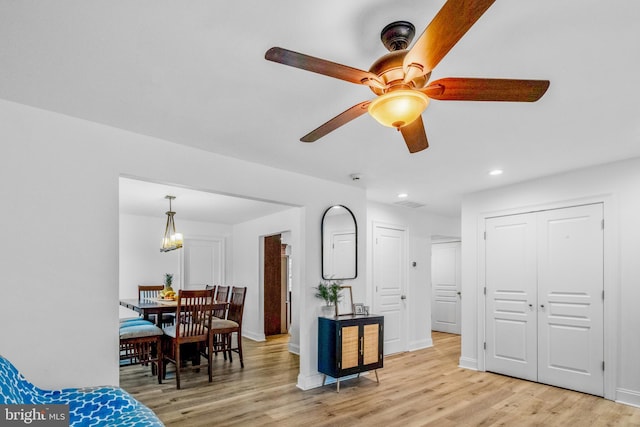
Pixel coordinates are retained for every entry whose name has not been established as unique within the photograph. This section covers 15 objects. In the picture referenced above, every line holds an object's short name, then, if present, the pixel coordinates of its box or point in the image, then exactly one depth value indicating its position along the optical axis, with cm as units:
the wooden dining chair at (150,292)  605
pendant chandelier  545
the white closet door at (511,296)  436
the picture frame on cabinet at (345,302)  446
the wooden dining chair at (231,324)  491
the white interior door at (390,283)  571
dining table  443
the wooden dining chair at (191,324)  429
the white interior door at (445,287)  764
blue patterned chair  194
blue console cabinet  396
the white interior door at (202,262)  747
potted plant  422
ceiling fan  135
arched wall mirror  436
